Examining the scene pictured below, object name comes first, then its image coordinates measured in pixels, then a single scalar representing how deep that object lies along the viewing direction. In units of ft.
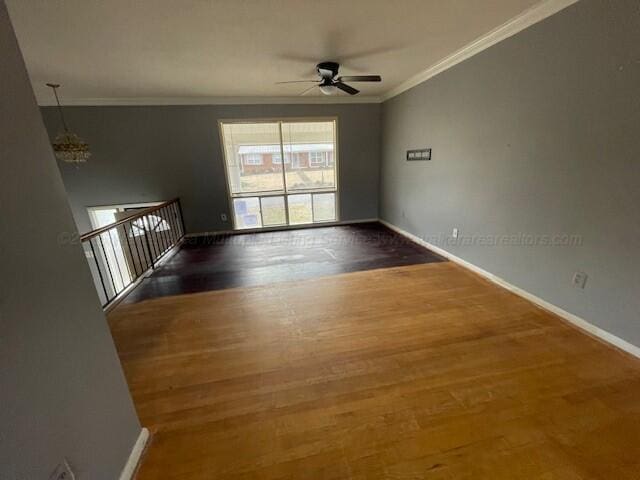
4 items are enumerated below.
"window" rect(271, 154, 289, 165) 16.97
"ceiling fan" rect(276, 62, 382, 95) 9.88
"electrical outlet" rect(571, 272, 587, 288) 6.95
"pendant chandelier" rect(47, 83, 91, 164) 12.03
